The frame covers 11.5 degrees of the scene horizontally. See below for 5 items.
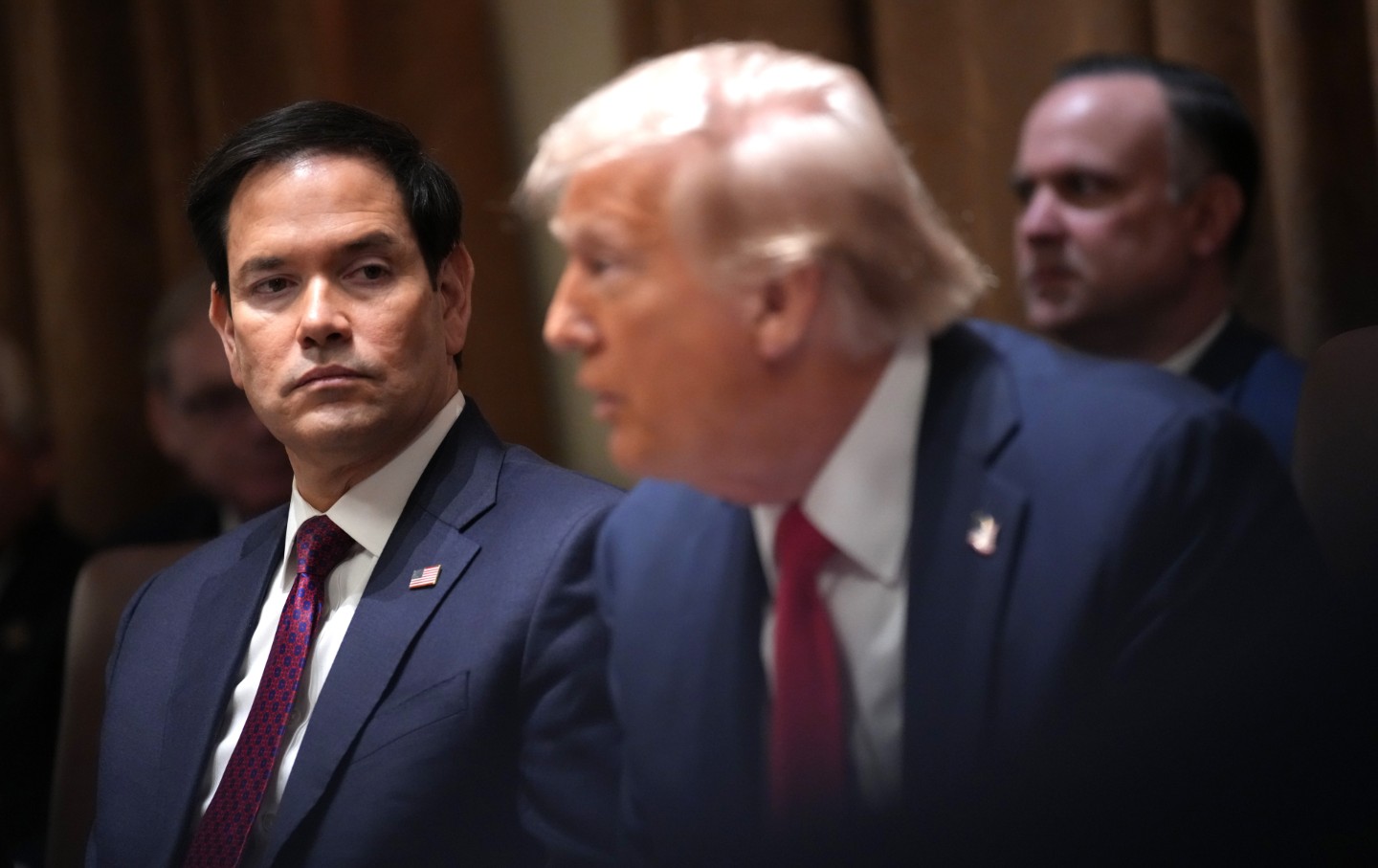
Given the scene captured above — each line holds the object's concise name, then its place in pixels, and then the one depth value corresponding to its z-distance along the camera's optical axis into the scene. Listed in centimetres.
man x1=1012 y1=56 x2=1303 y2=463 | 444
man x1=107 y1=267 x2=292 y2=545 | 494
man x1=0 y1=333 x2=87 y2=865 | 480
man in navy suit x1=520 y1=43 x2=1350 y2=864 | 405
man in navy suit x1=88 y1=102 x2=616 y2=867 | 427
